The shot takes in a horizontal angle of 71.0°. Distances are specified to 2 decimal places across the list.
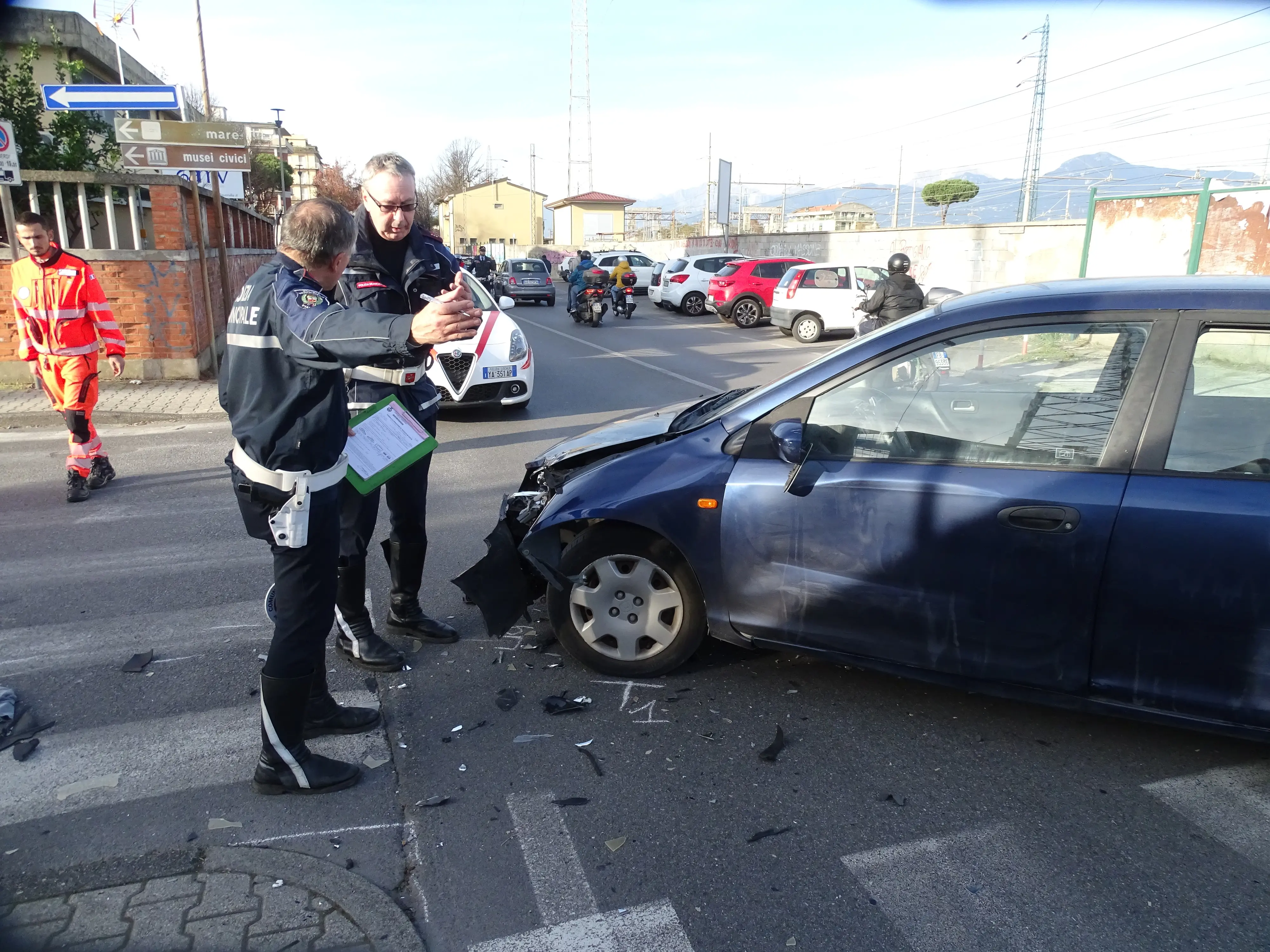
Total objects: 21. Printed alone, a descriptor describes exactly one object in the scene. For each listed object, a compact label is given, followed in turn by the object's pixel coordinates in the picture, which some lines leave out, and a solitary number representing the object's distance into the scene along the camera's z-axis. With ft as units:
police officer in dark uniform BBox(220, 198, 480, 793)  8.83
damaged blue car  9.46
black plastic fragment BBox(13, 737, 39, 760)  10.64
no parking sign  30.60
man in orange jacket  21.11
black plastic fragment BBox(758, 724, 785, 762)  10.70
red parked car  71.87
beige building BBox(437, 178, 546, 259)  258.98
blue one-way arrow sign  34.99
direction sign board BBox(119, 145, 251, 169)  34.83
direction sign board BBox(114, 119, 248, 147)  34.40
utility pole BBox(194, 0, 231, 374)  41.19
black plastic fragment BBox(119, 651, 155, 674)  12.87
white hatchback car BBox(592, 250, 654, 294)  112.78
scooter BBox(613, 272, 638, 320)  77.41
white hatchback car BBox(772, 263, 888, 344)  59.88
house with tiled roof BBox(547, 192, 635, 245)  237.45
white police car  30.37
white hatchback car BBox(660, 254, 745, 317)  82.28
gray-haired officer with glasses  12.16
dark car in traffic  104.32
